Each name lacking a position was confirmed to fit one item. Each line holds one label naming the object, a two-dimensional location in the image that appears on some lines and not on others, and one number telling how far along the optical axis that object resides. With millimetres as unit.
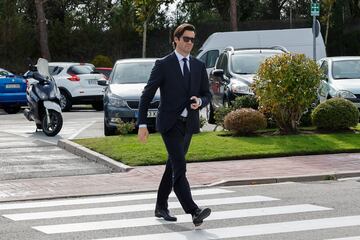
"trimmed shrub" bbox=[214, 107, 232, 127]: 15945
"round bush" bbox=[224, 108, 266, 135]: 14953
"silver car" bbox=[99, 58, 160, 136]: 16125
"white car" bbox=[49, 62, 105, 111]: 26125
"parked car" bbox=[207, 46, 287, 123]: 17484
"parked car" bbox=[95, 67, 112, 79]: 28320
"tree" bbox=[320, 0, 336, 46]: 40406
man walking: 8102
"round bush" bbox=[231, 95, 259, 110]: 16219
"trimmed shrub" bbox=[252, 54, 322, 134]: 14945
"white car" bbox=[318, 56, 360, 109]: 18312
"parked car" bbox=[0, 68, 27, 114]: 25677
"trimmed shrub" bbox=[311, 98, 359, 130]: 15453
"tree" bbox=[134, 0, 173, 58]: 38188
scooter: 17203
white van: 28559
